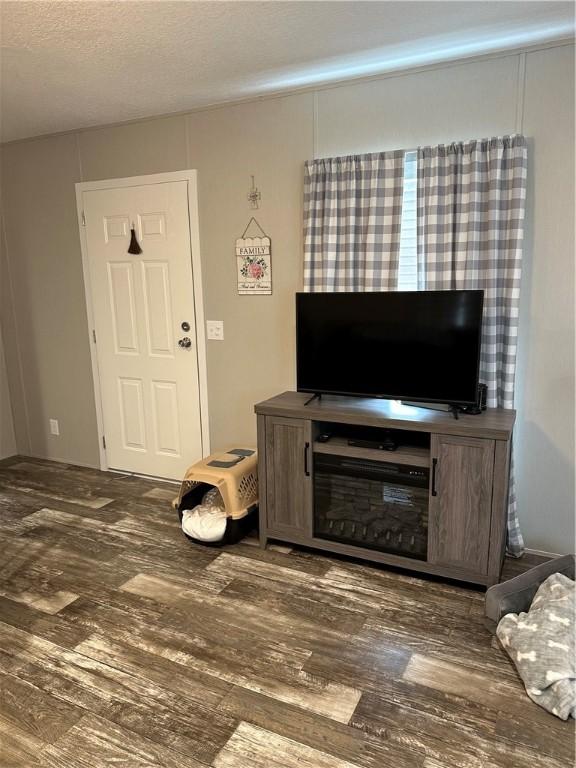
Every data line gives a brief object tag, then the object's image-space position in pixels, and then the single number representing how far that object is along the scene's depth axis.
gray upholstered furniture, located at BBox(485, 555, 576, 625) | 2.19
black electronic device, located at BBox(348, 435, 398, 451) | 2.55
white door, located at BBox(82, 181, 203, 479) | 3.48
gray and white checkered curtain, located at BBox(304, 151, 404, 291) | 2.75
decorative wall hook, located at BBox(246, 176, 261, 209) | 3.15
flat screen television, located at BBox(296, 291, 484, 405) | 2.45
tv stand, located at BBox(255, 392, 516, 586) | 2.34
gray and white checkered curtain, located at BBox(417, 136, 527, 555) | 2.49
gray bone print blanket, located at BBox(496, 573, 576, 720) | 1.76
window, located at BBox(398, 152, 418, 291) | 2.74
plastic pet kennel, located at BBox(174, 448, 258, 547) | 2.86
